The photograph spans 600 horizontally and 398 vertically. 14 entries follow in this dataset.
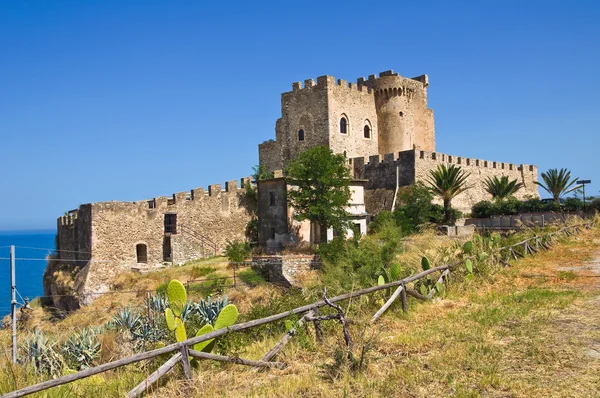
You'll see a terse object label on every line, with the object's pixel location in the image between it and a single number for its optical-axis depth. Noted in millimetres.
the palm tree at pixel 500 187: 35938
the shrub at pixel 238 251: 25953
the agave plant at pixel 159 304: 11875
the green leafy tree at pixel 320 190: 25016
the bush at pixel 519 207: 29941
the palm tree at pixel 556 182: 33062
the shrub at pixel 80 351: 8789
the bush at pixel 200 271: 24438
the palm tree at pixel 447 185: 29094
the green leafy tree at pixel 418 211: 28098
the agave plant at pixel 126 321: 10285
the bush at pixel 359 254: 18891
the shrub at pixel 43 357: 7774
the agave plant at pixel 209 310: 9784
